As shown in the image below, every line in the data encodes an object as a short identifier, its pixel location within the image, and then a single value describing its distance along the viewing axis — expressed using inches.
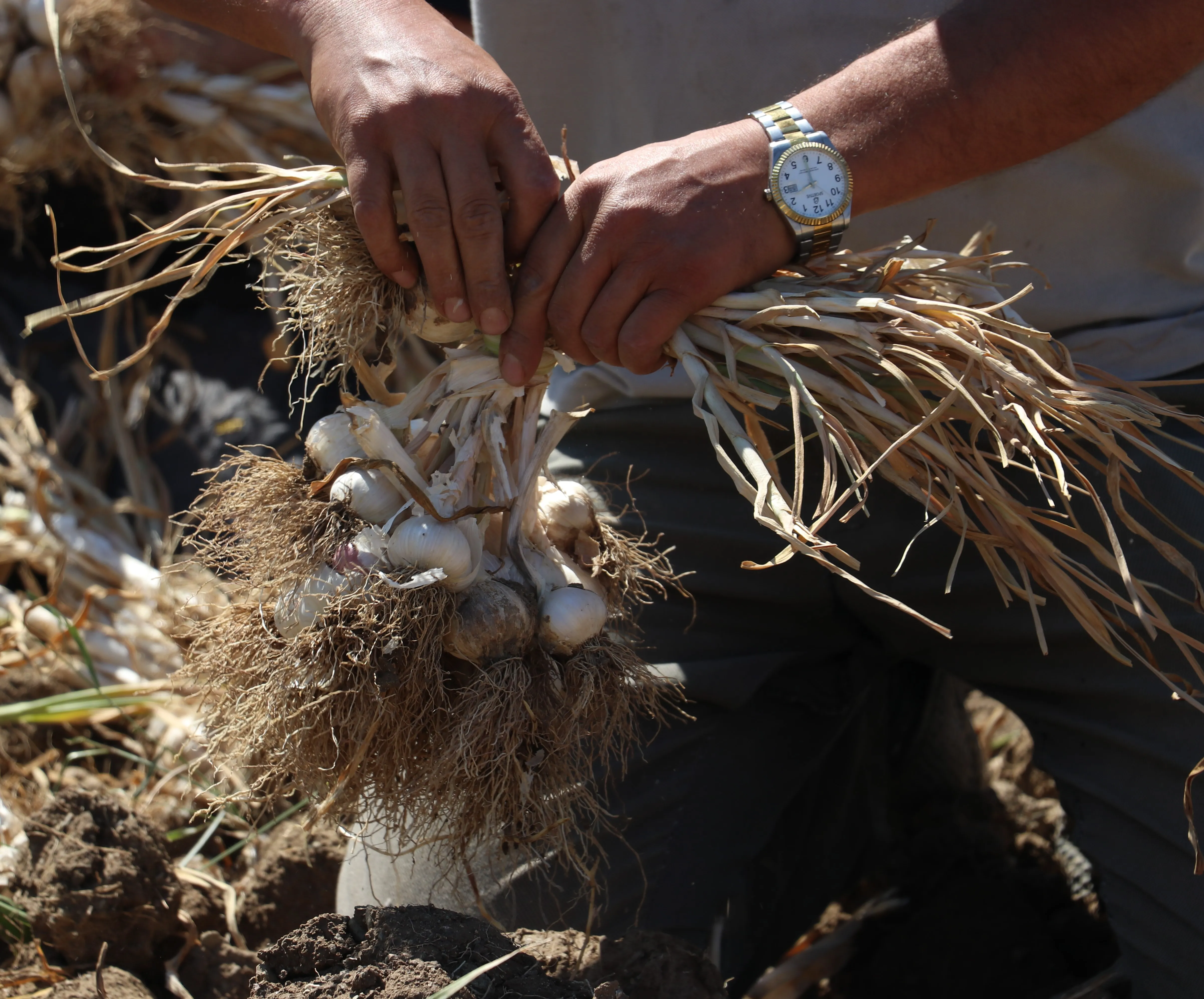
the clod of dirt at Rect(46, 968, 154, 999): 60.7
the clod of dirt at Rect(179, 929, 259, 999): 63.3
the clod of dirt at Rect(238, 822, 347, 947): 66.5
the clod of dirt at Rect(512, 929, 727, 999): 58.6
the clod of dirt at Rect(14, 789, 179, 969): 62.2
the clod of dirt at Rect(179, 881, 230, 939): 65.6
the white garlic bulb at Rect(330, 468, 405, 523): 59.8
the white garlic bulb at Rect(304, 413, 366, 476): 60.4
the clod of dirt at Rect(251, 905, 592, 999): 56.8
